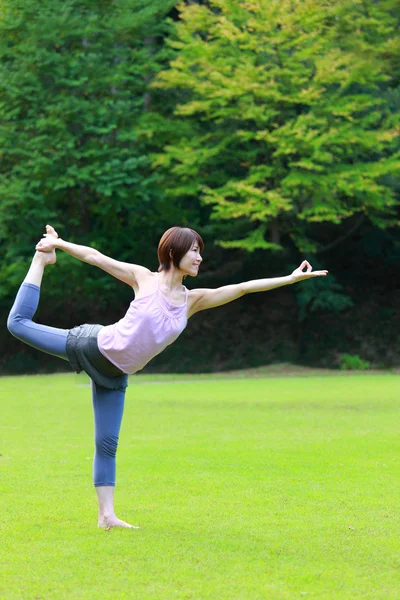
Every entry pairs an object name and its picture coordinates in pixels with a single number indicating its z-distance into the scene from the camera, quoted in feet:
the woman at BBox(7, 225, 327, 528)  20.31
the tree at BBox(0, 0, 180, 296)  101.81
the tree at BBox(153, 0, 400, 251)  97.96
